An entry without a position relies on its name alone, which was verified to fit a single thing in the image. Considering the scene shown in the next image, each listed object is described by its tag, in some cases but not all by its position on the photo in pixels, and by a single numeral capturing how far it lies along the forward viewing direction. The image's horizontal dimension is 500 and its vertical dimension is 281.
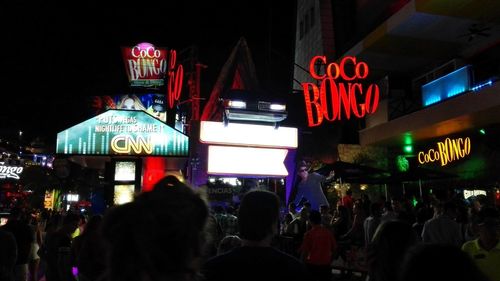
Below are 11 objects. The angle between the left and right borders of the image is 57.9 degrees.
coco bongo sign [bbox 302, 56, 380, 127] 14.66
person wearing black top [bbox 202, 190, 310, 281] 2.76
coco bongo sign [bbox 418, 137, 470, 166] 14.49
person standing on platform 11.28
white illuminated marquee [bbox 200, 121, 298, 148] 9.84
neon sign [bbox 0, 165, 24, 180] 33.78
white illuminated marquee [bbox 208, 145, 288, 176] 9.78
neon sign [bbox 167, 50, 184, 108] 17.95
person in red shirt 7.86
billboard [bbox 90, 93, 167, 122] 34.41
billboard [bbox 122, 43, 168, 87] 33.47
